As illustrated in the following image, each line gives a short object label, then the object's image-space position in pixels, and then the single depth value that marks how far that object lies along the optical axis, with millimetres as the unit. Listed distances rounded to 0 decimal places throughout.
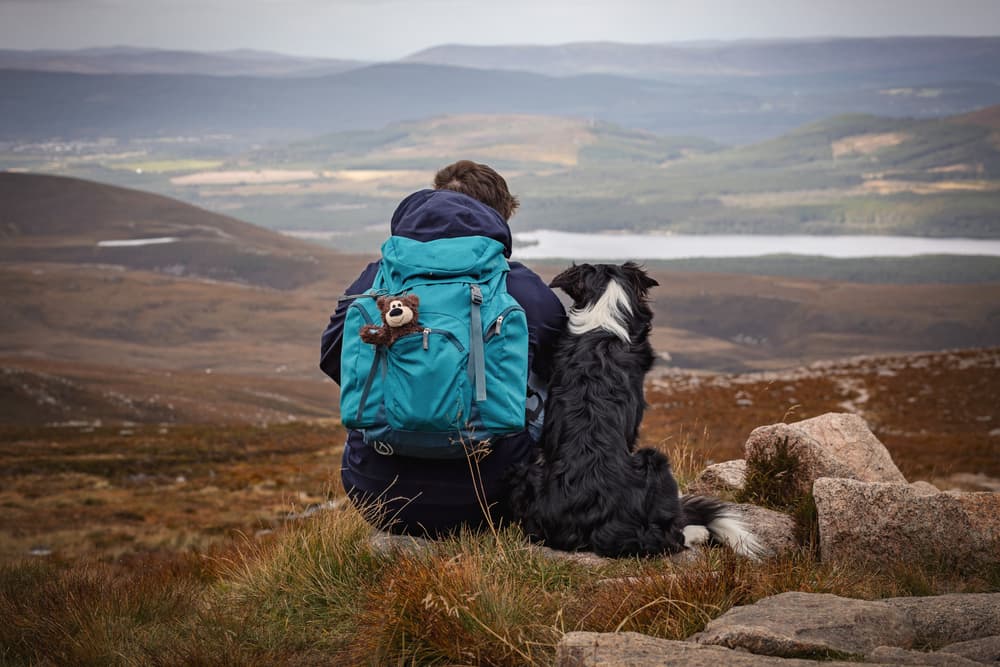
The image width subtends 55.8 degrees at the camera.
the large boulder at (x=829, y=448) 6305
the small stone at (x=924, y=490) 5046
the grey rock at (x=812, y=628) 3262
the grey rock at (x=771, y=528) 5297
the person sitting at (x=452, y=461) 4895
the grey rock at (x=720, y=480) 6571
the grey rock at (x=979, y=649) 3104
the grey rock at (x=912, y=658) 2945
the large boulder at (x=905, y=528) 4879
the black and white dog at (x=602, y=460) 4664
